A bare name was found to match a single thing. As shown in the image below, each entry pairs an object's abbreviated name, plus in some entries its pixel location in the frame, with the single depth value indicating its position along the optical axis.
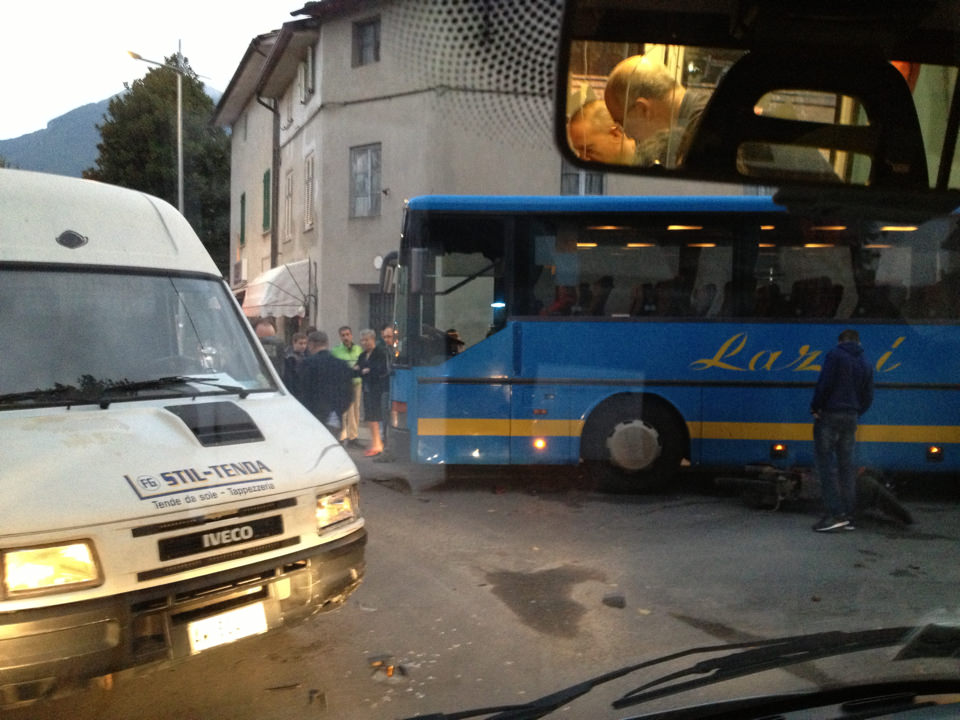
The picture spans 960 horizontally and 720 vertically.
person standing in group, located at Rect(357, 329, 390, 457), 11.88
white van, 3.33
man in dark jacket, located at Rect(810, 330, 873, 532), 7.88
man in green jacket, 12.27
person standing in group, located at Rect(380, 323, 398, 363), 10.11
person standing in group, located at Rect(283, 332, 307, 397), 10.21
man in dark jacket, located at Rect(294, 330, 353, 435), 10.12
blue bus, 9.29
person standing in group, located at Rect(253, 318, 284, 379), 7.15
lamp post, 22.92
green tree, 24.25
